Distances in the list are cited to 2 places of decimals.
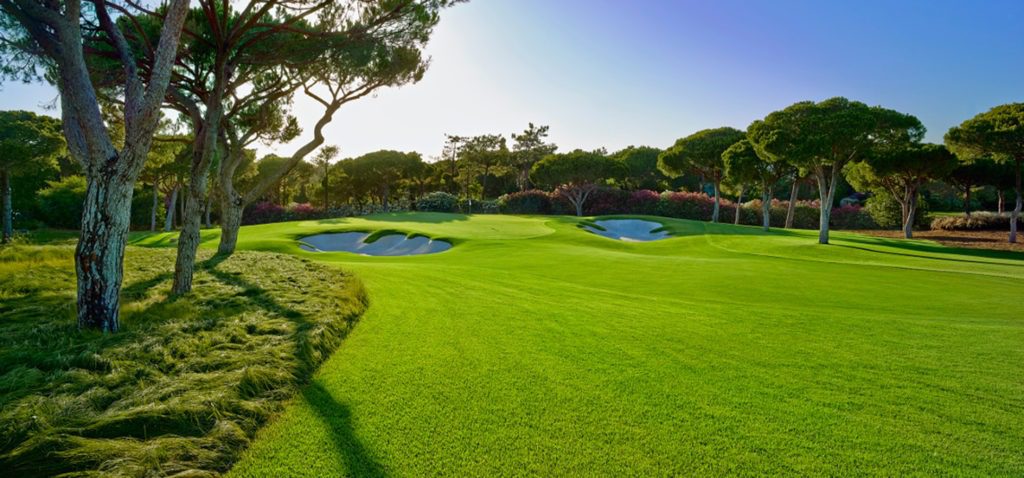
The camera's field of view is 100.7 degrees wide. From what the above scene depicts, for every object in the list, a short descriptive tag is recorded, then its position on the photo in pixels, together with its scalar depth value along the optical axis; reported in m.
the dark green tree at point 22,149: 19.16
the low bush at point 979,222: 28.81
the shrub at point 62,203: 34.58
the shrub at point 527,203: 47.47
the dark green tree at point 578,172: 43.59
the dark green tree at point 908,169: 24.50
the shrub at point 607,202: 45.38
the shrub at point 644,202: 43.59
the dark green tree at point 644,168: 61.16
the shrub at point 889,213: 33.03
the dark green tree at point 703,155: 35.19
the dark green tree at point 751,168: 29.42
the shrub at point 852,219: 37.94
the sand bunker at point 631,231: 28.53
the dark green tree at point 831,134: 18.73
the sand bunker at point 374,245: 20.52
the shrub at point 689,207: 42.00
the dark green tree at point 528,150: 63.31
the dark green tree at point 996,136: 20.69
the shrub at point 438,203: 46.53
